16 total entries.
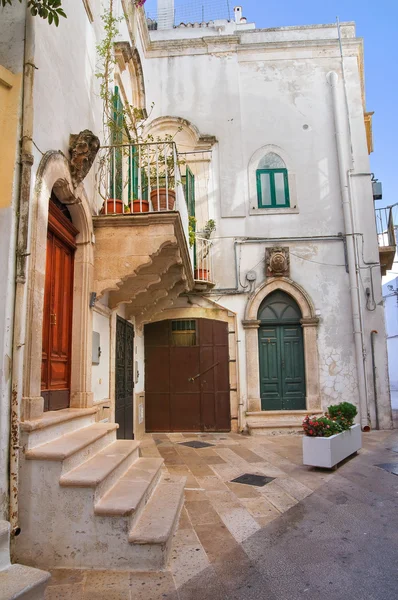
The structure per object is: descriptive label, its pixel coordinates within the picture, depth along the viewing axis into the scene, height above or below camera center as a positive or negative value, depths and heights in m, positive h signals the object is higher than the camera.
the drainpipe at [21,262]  3.29 +0.90
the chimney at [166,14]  13.18 +10.74
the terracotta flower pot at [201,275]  10.23 +2.27
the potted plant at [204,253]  10.28 +2.88
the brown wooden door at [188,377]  10.41 -0.10
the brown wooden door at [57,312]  4.59 +0.71
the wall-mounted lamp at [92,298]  5.46 +0.95
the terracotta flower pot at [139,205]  5.70 +2.16
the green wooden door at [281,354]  10.48 +0.41
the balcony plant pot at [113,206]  5.76 +2.19
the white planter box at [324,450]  6.37 -1.18
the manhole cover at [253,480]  5.79 -1.45
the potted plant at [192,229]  9.45 +3.14
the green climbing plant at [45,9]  3.42 +2.86
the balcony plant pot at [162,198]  5.88 +2.34
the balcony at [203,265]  10.27 +2.60
